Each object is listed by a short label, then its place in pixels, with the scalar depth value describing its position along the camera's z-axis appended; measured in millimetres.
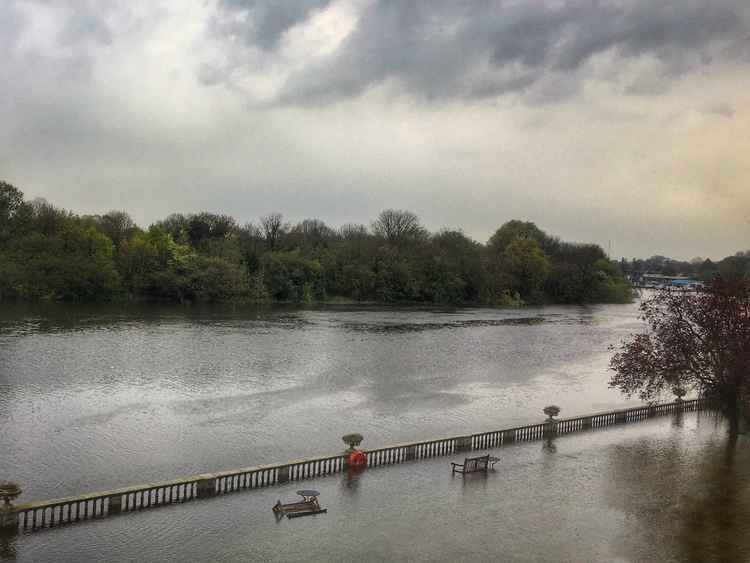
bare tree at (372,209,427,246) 160875
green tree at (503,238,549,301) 150625
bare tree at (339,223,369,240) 159600
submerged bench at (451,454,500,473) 24531
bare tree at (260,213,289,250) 151750
